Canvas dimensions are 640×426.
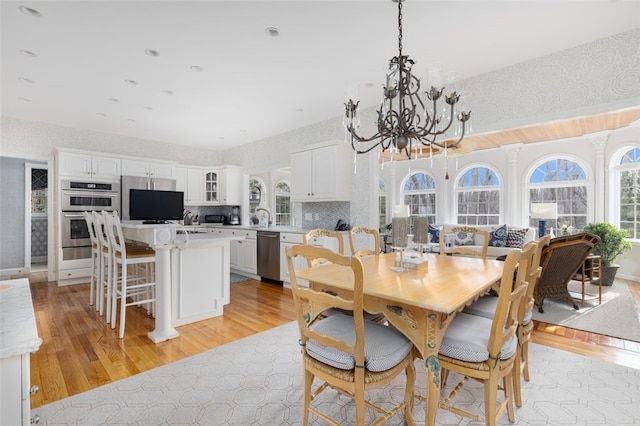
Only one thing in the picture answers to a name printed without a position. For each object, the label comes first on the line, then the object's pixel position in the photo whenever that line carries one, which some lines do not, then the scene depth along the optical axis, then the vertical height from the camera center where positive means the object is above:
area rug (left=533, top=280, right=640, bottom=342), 2.98 -1.15
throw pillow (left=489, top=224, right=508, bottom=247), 5.89 -0.47
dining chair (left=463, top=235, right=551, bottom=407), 1.76 -0.64
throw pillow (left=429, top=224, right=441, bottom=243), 6.65 -0.47
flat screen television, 5.00 +0.13
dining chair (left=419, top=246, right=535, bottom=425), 1.39 -0.67
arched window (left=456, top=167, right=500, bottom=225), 7.11 +0.40
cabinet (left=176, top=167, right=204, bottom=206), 6.14 +0.61
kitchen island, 2.85 -0.66
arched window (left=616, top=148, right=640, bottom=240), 5.28 +0.41
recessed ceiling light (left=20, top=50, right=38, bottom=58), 2.80 +1.51
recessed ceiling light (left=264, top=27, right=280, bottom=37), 2.49 +1.54
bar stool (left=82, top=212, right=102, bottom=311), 3.67 -0.56
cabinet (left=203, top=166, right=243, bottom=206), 6.45 +0.60
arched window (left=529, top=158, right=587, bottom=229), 6.05 +0.52
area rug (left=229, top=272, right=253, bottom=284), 5.09 -1.16
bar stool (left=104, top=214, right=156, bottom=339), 2.83 -0.62
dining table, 1.39 -0.39
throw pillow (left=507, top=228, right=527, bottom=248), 5.70 -0.46
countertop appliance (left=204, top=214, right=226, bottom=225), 6.54 -0.14
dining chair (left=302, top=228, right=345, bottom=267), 2.38 -0.19
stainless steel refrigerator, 5.23 +0.50
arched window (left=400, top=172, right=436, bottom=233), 8.07 +0.53
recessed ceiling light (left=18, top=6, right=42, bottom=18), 2.22 +1.52
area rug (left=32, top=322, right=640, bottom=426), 1.74 -1.20
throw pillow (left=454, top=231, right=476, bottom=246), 6.04 -0.54
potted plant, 4.64 -0.53
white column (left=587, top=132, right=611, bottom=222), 5.59 +0.74
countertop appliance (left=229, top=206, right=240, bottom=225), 6.64 -0.07
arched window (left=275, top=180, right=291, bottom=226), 7.30 +0.23
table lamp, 5.41 +0.03
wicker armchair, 3.31 -0.57
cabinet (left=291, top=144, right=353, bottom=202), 4.38 +0.61
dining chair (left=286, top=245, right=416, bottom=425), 1.30 -0.66
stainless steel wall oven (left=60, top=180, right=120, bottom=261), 4.73 +0.07
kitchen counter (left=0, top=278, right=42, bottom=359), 0.90 -0.40
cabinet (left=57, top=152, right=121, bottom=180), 4.76 +0.78
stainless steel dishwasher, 4.78 -0.69
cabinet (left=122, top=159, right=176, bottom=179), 5.38 +0.83
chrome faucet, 6.34 +0.03
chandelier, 2.01 +0.70
